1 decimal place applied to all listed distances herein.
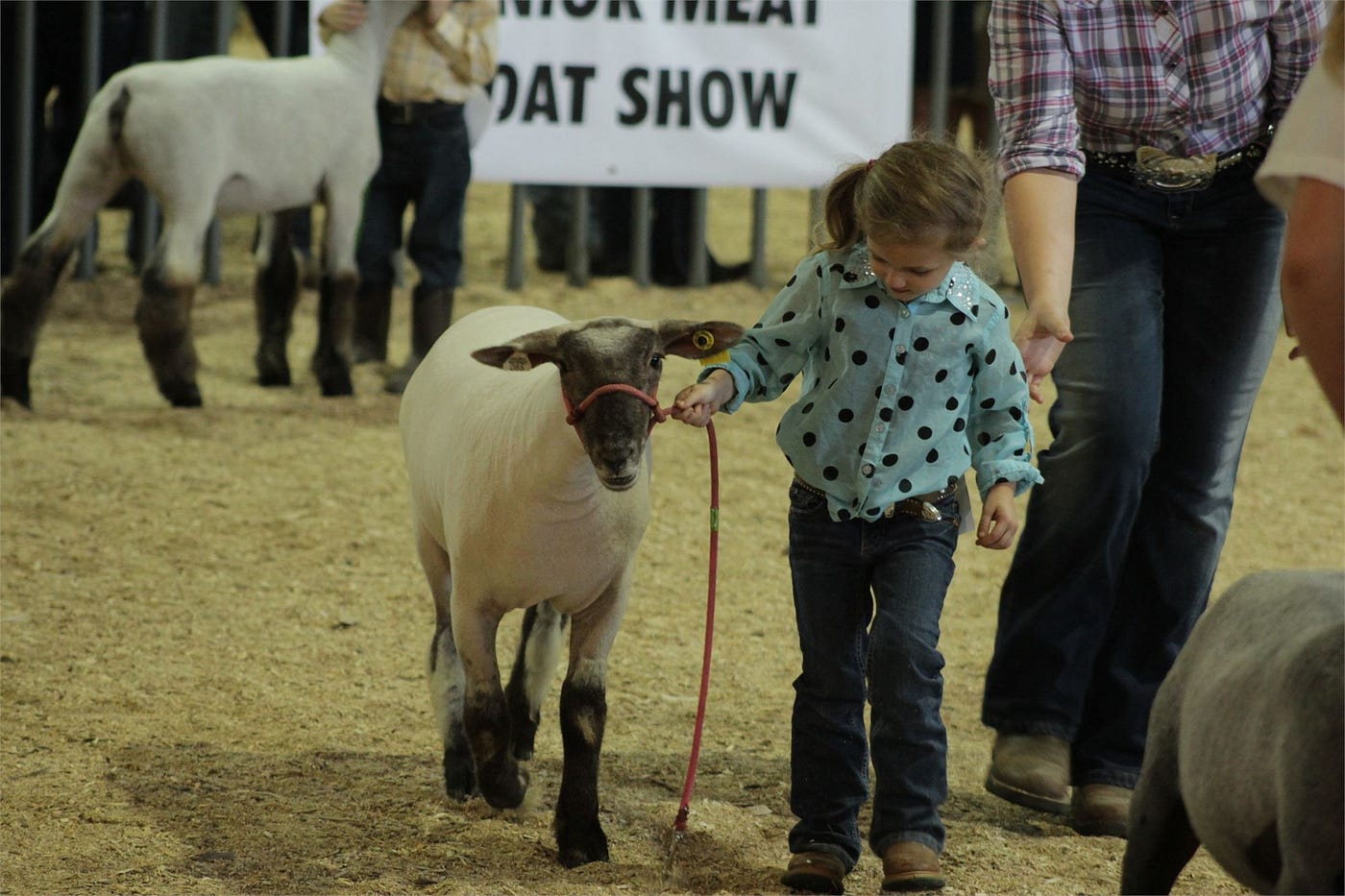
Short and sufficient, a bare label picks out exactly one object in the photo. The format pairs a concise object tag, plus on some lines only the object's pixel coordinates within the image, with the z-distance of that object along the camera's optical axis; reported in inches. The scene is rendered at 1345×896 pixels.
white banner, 657.2
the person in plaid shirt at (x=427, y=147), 548.3
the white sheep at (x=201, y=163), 499.7
